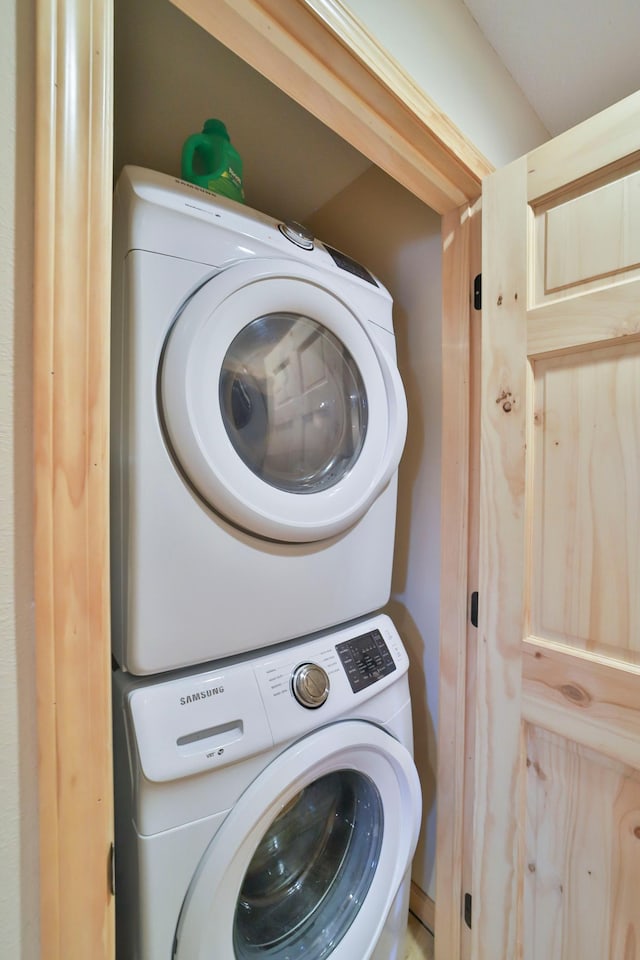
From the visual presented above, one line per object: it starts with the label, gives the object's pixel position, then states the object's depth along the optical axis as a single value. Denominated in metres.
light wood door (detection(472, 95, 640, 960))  0.65
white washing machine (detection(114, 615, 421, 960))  0.54
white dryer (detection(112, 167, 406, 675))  0.59
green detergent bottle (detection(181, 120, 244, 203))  0.80
